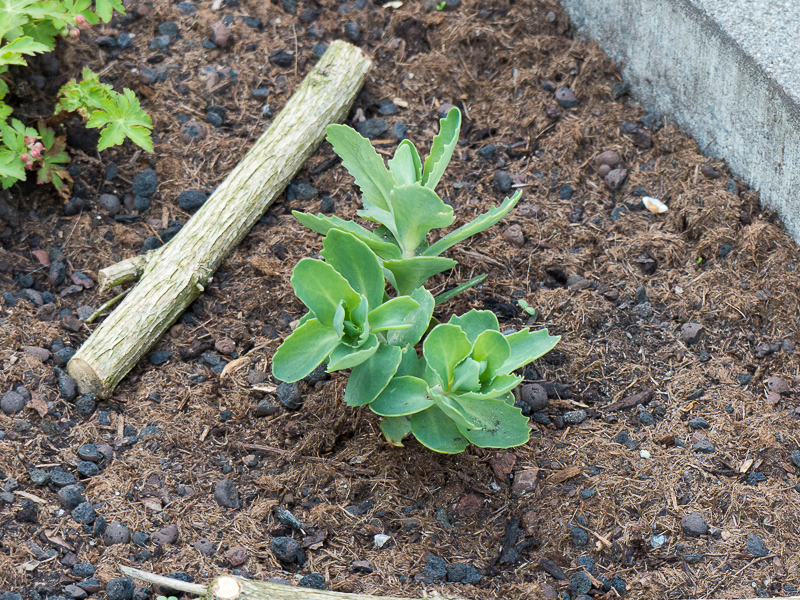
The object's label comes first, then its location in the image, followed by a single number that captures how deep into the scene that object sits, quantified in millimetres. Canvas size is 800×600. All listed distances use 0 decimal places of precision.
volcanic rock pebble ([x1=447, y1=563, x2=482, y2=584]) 3859
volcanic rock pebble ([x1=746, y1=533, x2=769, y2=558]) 3859
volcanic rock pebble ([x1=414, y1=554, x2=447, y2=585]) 3848
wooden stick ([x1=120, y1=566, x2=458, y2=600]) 3199
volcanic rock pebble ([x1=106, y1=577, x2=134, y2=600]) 3701
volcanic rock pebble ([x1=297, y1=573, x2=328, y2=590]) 3789
